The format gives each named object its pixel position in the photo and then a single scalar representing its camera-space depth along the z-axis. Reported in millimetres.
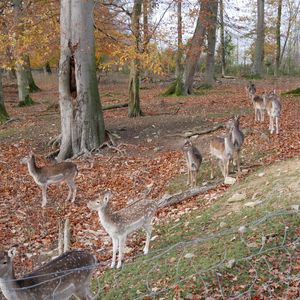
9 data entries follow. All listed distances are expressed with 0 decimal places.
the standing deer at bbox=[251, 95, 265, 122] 14564
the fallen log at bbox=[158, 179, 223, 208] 8846
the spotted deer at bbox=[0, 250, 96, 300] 5379
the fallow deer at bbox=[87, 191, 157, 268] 6512
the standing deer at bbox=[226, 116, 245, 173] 9690
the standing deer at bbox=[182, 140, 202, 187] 9562
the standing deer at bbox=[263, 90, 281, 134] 12719
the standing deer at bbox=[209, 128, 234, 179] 9523
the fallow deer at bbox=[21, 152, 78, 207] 9891
